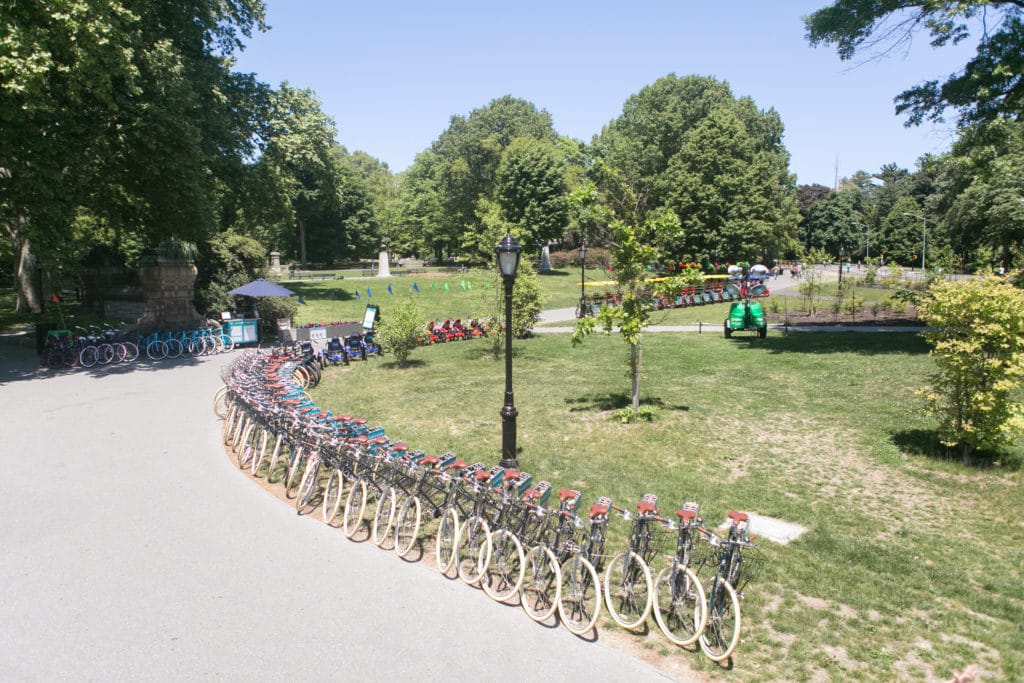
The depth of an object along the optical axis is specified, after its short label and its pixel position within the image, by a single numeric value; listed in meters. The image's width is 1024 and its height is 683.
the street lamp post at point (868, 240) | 79.04
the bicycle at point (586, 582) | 5.44
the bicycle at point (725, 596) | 4.97
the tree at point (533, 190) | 53.97
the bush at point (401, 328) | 18.28
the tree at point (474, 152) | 60.56
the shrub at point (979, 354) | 8.61
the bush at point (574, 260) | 60.43
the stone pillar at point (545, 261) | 56.38
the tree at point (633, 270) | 11.60
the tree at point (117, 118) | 14.72
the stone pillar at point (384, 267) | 46.91
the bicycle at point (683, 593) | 5.19
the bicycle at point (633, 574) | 5.54
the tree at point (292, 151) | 25.23
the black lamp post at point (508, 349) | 8.39
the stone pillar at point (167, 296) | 21.98
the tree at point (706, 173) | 47.53
